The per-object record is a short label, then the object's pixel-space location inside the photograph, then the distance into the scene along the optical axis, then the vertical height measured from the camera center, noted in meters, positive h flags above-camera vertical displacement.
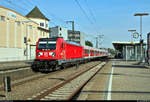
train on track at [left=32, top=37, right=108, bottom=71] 15.98 -0.15
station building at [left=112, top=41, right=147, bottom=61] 35.85 +0.08
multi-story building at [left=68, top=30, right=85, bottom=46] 54.28 +7.19
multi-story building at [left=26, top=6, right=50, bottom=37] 57.64 +10.12
